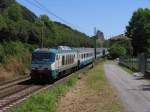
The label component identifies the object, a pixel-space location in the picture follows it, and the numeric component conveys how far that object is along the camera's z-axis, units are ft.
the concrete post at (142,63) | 69.53
